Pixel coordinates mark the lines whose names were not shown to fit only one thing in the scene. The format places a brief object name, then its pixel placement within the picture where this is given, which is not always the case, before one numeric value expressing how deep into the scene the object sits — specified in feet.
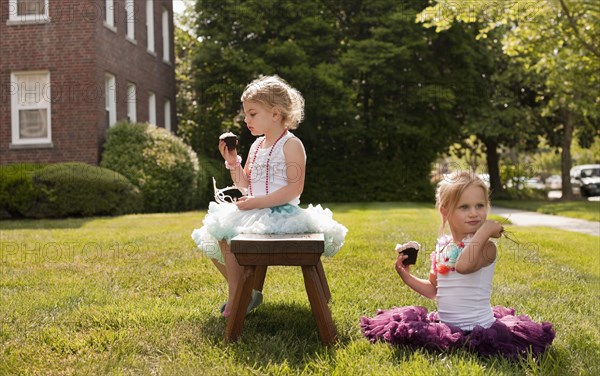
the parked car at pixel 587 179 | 110.01
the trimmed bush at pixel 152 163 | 51.80
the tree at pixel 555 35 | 51.11
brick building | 52.29
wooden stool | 11.02
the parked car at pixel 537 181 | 142.24
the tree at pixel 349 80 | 74.08
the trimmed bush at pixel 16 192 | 43.37
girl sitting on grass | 10.75
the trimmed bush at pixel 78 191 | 44.68
